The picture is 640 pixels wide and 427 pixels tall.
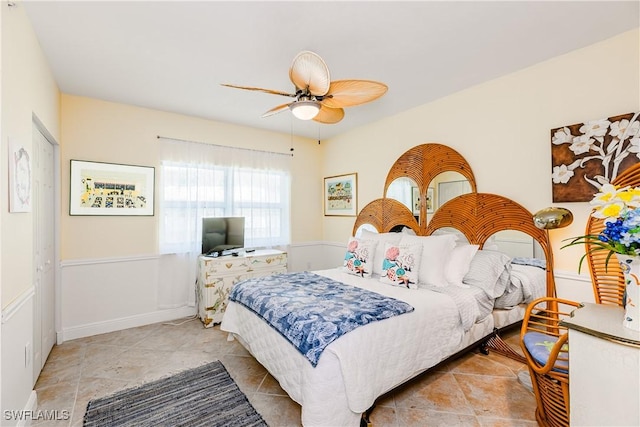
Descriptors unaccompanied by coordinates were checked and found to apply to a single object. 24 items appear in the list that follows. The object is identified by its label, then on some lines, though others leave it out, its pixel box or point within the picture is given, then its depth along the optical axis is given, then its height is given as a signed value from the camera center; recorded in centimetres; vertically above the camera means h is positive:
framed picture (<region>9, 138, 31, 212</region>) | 163 +23
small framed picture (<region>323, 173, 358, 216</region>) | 460 +32
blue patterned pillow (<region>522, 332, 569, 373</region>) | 167 -86
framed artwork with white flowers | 212 +47
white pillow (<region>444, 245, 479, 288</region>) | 274 -48
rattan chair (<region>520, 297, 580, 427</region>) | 163 -92
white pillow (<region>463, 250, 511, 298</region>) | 262 -55
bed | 172 -71
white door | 239 -30
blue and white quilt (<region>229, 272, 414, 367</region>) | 179 -68
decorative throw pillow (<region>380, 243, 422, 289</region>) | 271 -50
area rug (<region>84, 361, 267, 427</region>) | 192 -138
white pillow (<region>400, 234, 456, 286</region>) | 275 -43
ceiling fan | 184 +92
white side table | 117 -68
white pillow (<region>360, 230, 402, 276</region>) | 318 -31
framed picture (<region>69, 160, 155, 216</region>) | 327 +31
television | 388 -28
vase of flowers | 123 -9
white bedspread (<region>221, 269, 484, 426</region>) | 168 -96
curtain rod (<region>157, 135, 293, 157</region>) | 379 +100
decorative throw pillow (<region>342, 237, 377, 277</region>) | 312 -48
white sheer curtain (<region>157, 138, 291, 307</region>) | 380 +25
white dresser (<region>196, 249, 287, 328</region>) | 360 -81
